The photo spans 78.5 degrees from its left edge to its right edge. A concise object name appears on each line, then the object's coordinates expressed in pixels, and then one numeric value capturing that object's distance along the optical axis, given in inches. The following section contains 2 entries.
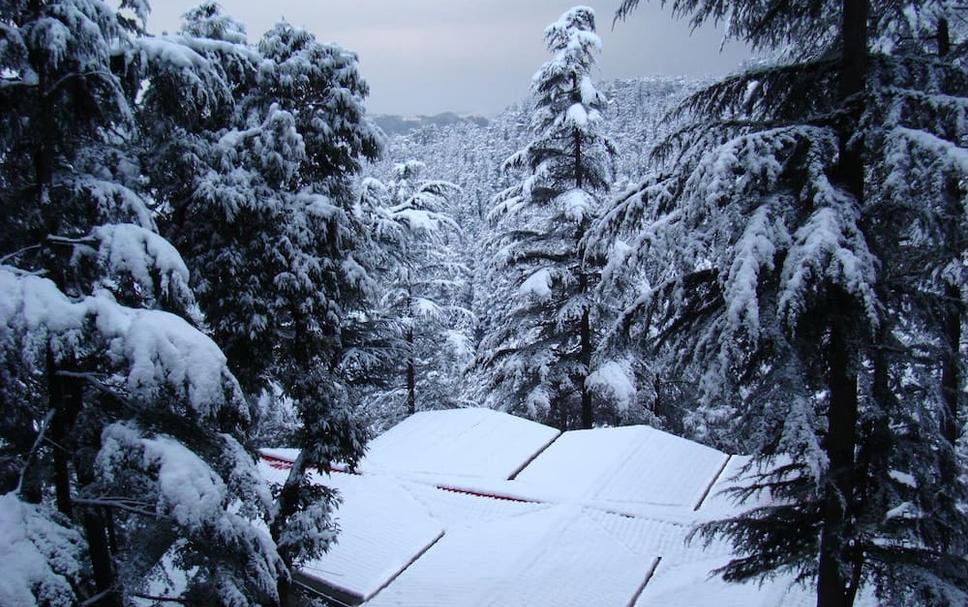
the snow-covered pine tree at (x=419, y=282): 605.6
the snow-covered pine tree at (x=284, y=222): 283.7
